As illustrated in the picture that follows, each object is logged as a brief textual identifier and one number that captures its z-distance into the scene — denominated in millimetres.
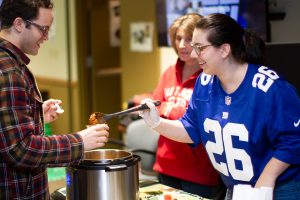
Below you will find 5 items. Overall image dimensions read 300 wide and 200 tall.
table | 1735
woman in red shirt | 2148
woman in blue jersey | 1575
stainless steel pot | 1476
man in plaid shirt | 1344
